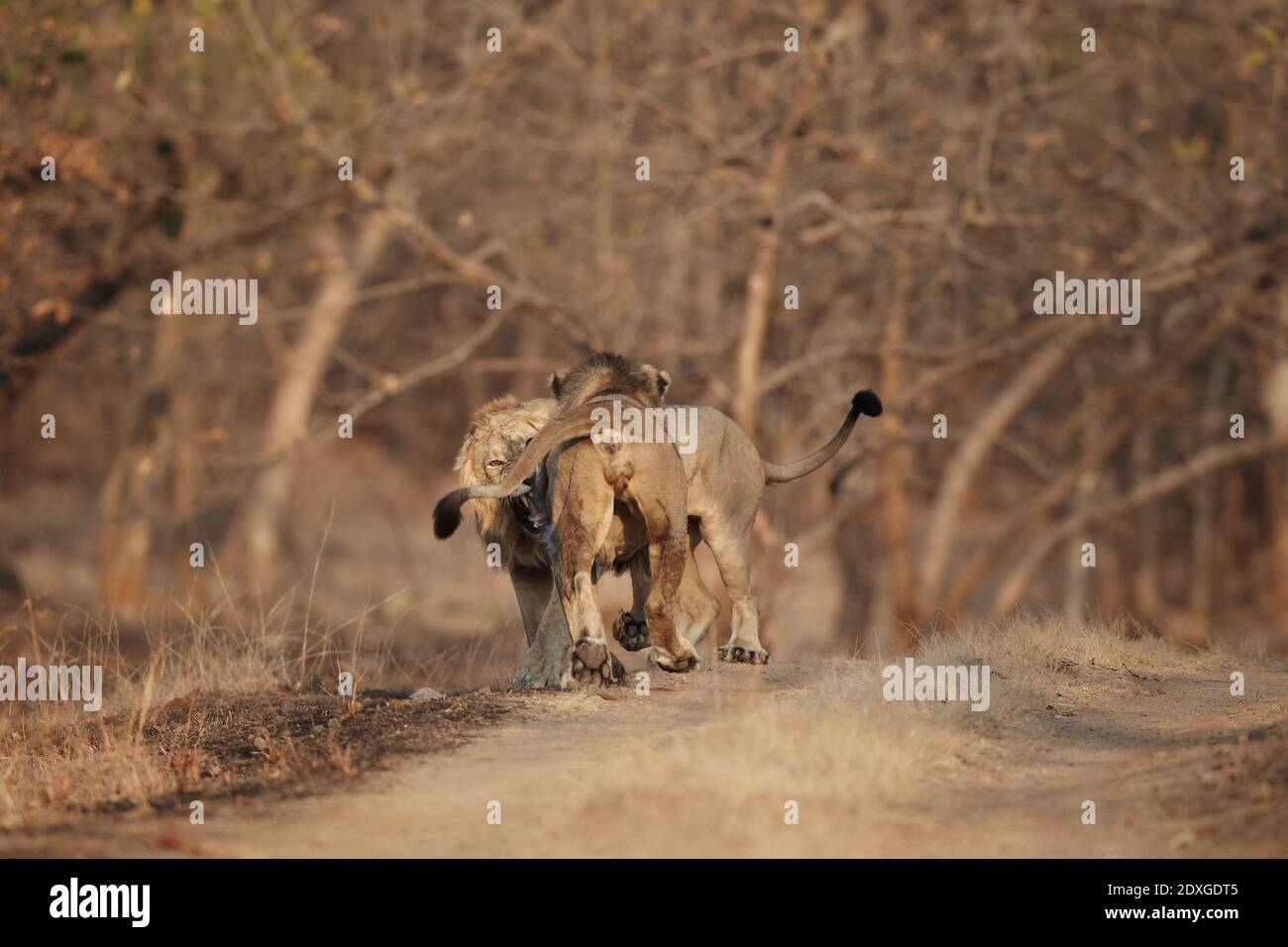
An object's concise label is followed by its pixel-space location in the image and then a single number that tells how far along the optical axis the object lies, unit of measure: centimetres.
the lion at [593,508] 1408
